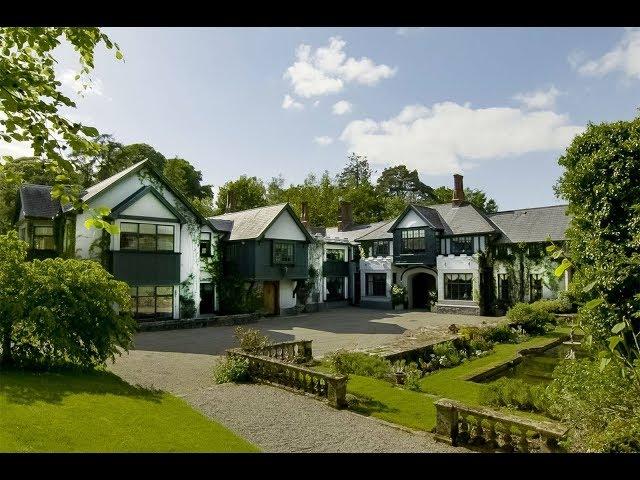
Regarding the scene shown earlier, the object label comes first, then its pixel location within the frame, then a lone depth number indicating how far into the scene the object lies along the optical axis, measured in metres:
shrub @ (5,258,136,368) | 11.23
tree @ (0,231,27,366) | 11.00
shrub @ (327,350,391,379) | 14.16
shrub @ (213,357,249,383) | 13.51
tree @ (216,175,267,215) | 55.28
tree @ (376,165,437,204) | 80.62
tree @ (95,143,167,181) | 47.98
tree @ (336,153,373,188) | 79.76
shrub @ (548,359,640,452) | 5.61
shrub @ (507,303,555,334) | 22.92
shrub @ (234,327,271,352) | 14.98
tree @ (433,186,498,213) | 61.19
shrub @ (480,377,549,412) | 11.30
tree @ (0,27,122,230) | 2.87
